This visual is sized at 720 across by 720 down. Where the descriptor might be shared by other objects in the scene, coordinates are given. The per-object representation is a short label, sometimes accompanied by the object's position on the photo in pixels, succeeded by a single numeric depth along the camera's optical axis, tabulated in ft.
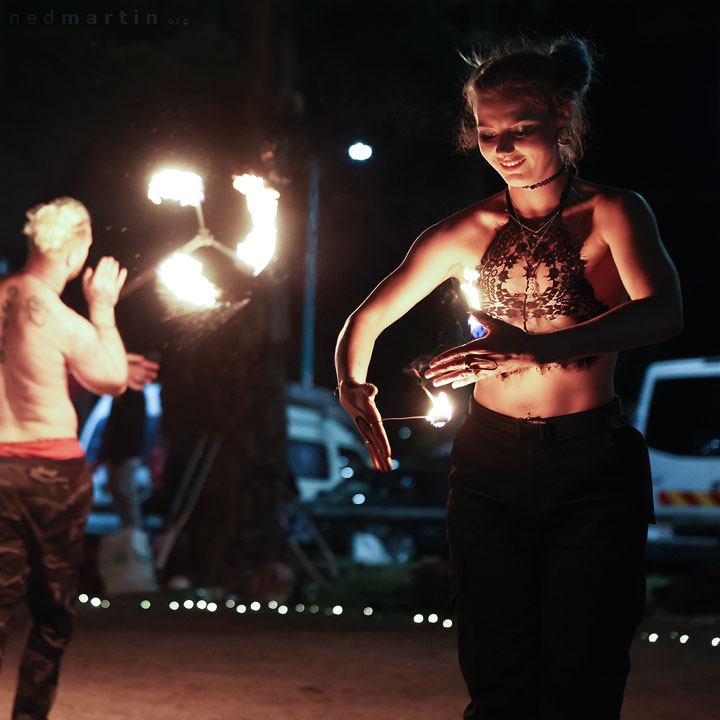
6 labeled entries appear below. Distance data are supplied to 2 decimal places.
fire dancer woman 10.66
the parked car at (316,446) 56.70
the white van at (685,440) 41.45
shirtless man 15.47
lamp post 30.60
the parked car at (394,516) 47.91
